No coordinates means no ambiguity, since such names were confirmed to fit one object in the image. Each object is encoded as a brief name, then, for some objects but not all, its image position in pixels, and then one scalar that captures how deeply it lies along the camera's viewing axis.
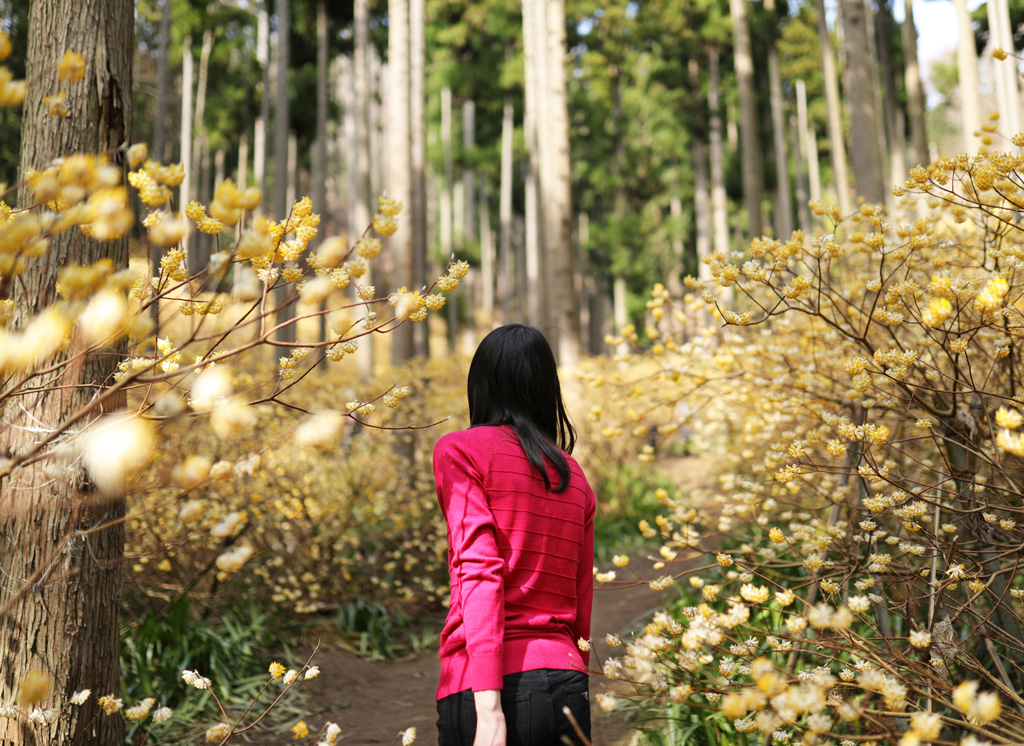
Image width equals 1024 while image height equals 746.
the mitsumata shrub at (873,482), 1.54
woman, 1.38
